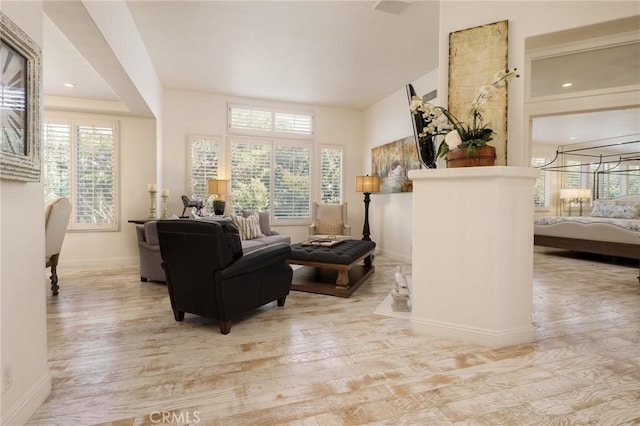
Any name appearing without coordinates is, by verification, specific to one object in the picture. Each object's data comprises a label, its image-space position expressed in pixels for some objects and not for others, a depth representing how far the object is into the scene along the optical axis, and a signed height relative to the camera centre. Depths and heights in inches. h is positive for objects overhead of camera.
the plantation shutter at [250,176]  234.5 +23.2
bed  208.2 -16.5
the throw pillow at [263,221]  214.1 -10.0
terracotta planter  91.7 +14.9
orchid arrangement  89.6 +27.3
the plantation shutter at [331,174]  258.1 +27.2
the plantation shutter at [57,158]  187.9 +27.8
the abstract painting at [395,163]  204.1 +31.2
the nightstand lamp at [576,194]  336.8 +16.0
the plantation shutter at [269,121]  235.1 +65.5
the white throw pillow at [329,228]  223.8 -15.1
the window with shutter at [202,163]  223.6 +30.4
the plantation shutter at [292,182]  245.8 +19.7
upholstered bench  137.0 -25.5
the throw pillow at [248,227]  195.6 -13.0
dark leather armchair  93.9 -19.7
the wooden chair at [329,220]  223.8 -9.5
